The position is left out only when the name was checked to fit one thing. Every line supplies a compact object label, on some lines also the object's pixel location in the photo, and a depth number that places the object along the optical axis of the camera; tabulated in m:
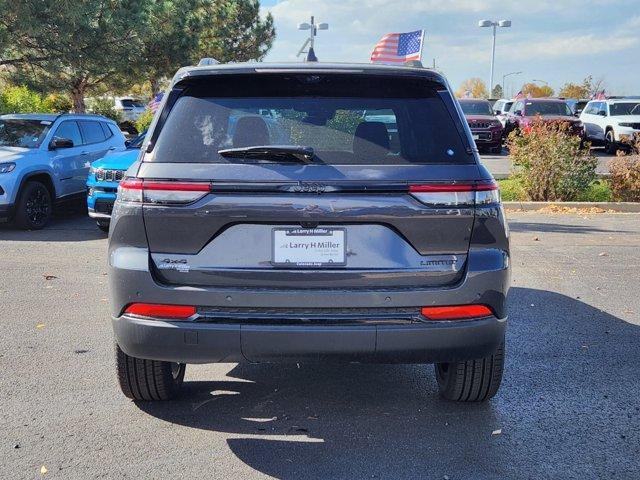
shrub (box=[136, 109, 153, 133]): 26.13
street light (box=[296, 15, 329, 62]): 20.83
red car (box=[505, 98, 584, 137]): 24.85
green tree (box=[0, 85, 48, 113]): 21.77
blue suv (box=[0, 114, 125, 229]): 10.33
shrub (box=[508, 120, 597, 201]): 12.79
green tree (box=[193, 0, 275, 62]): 36.53
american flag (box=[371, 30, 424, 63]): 15.69
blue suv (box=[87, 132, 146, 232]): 9.84
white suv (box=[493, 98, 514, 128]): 29.41
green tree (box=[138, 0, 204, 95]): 18.95
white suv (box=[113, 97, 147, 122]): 40.69
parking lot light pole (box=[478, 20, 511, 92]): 47.44
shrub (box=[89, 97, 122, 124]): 29.70
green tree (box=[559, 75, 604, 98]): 61.19
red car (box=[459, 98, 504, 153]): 24.09
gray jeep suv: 3.20
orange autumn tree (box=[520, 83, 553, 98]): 81.31
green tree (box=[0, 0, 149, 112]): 13.79
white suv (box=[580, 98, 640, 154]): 24.45
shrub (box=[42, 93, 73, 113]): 30.17
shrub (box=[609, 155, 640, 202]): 12.70
